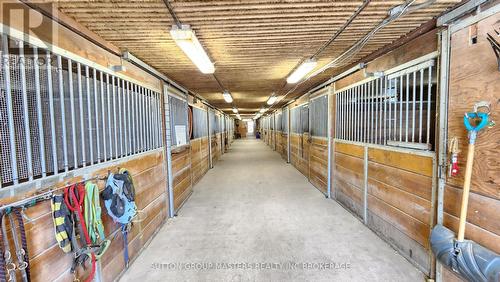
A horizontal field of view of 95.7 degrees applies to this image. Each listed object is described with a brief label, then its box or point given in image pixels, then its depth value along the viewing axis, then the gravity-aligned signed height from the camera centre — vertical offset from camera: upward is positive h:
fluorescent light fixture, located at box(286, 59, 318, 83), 3.25 +0.90
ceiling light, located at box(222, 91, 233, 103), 6.28 +0.94
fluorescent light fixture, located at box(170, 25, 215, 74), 2.03 +0.85
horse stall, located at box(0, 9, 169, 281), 1.31 -0.02
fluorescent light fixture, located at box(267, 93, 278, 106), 7.36 +0.97
